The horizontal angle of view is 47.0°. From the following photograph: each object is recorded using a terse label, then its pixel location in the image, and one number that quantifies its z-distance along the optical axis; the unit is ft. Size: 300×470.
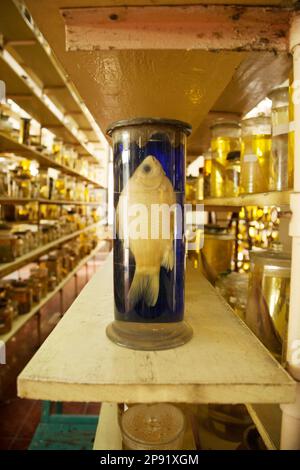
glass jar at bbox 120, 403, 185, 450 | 2.60
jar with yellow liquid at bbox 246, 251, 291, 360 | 2.70
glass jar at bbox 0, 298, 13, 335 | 8.14
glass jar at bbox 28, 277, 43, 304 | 10.82
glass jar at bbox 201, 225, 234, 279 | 5.14
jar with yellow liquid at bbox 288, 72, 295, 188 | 2.30
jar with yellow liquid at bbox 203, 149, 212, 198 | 4.88
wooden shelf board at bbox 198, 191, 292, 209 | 2.09
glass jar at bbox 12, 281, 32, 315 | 9.73
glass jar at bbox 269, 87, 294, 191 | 2.62
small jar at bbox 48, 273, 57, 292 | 12.78
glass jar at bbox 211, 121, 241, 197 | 4.33
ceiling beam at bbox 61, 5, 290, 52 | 2.05
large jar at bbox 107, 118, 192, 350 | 2.15
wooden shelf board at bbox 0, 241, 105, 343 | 8.17
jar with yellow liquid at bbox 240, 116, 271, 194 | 3.22
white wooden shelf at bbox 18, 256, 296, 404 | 1.81
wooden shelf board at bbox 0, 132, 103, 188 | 8.53
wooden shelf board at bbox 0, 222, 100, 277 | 8.43
